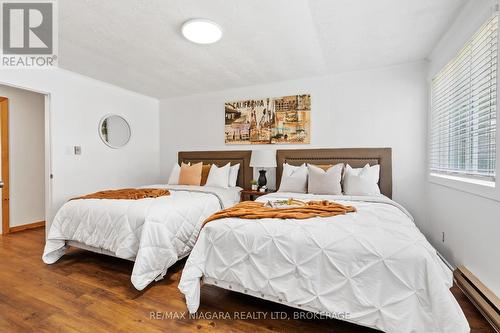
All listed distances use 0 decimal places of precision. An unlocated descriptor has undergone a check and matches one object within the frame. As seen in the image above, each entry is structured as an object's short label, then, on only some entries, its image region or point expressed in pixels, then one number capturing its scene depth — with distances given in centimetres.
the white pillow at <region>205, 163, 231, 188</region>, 380
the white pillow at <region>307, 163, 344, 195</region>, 301
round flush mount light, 221
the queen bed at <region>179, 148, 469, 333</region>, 134
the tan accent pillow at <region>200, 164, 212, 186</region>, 404
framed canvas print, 380
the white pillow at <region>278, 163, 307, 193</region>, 325
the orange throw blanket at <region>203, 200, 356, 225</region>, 192
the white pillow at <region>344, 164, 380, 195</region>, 292
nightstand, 370
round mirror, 401
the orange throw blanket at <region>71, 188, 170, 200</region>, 282
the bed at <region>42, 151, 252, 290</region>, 221
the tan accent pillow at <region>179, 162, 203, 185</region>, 394
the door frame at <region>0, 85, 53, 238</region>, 329
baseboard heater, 153
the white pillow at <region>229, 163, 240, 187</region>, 403
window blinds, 179
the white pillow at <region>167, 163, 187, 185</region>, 412
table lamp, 367
